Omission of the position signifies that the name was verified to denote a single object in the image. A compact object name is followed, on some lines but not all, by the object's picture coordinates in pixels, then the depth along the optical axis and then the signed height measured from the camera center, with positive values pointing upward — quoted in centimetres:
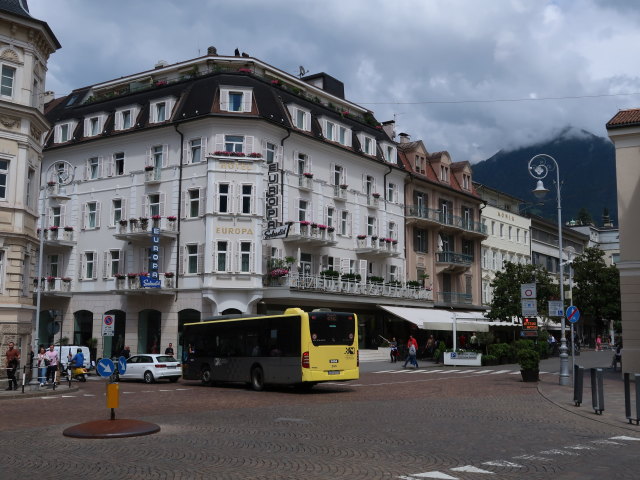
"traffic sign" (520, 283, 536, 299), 2633 +149
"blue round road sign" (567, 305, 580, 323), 2555 +62
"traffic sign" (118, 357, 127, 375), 1616 -83
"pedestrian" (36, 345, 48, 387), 2704 -140
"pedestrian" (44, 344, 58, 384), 2749 -127
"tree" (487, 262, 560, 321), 4975 +287
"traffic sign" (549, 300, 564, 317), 2652 +83
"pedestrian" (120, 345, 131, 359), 3803 -128
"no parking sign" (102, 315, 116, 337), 3419 +15
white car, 3153 -178
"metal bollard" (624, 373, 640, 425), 1518 -163
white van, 3459 -125
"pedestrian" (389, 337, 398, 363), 4453 -144
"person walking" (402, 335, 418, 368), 3941 -128
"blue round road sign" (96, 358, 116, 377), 1481 -81
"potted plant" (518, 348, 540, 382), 2741 -125
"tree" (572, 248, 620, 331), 5862 +359
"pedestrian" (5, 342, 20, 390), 2547 -137
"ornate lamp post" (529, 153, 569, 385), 2594 +548
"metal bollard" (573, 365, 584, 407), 1864 -145
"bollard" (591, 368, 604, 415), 1694 -144
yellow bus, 2442 -71
